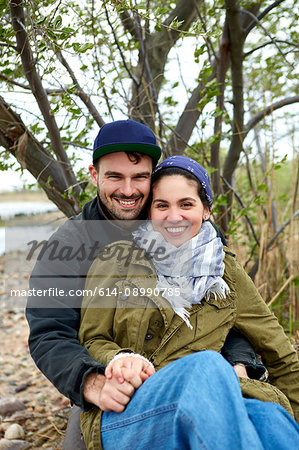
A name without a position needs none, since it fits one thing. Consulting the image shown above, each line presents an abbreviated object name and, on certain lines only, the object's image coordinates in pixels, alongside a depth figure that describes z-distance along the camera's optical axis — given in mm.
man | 1741
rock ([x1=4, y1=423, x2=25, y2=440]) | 2615
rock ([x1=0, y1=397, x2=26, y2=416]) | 2921
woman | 1283
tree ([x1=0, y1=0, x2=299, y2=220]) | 2225
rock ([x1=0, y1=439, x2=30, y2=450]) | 2434
